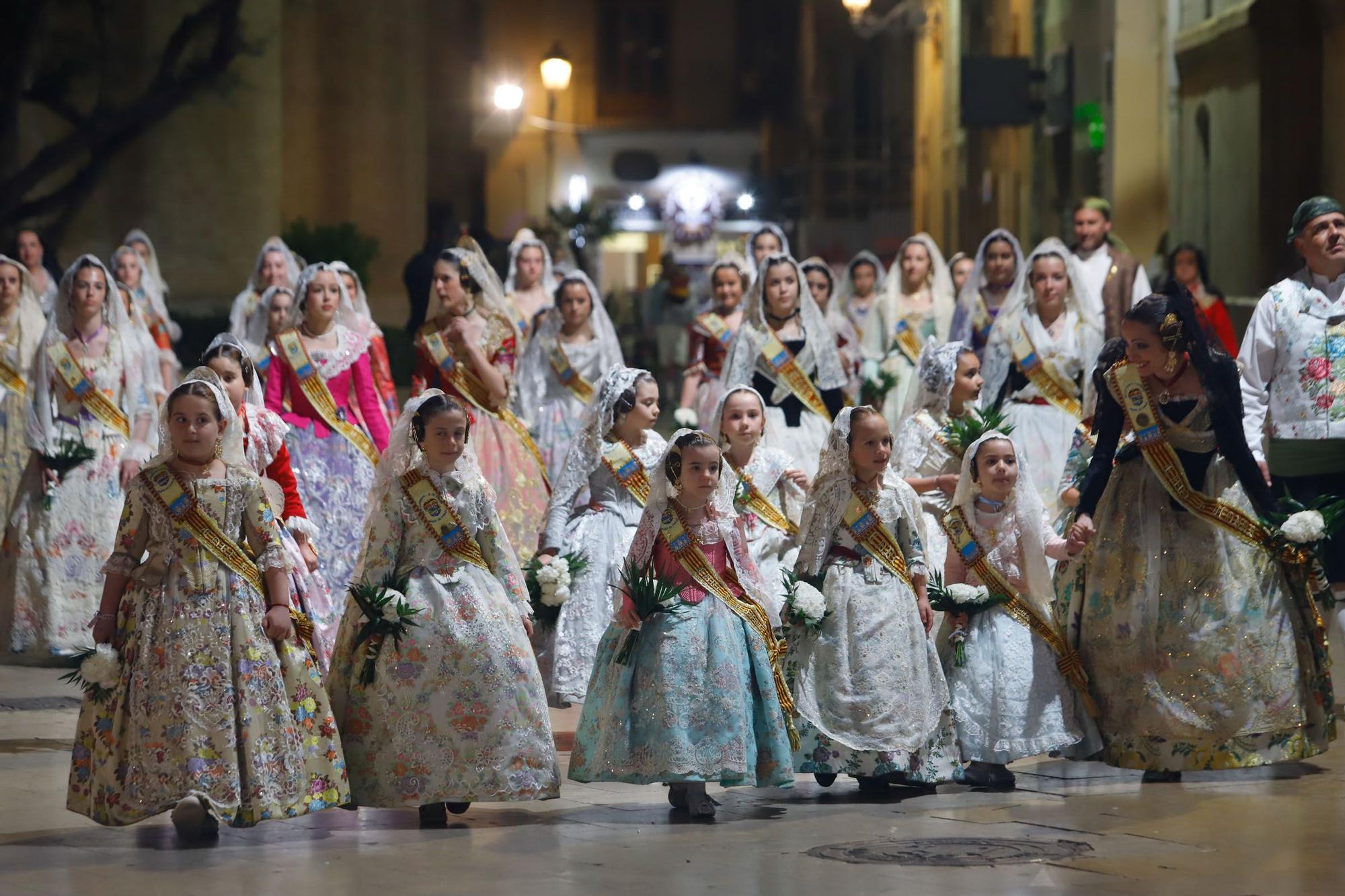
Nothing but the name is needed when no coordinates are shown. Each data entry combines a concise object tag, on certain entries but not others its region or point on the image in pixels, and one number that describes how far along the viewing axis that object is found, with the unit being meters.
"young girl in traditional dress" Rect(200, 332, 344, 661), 14.23
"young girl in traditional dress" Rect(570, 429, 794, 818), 13.17
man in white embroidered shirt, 15.37
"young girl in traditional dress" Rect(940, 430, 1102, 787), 14.08
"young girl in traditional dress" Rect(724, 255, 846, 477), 20.34
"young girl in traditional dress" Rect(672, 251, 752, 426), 22.57
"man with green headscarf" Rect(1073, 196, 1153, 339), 22.15
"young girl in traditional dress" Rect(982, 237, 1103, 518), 20.55
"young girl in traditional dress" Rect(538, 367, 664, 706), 16.34
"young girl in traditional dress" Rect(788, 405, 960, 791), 13.83
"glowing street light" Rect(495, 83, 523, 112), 56.96
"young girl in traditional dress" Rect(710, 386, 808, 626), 15.88
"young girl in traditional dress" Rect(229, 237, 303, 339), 25.40
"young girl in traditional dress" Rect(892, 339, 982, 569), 17.08
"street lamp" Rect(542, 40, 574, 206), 60.08
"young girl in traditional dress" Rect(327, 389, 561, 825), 12.97
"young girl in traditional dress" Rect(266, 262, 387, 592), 19.28
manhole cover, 11.91
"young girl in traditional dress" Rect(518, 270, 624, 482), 22.73
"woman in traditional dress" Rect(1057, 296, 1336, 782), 14.09
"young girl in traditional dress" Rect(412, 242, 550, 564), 20.39
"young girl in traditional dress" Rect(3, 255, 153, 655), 19.99
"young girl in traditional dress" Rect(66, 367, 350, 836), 12.33
